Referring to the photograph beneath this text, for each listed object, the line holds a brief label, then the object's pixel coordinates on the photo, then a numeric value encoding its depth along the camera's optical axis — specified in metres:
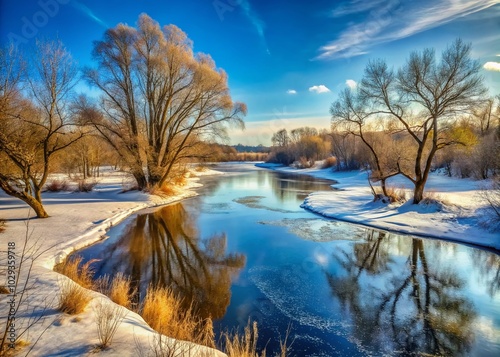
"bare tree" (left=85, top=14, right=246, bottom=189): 18.73
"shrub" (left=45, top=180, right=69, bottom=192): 22.20
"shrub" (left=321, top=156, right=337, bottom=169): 55.09
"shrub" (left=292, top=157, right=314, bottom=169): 60.25
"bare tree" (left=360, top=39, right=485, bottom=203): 12.80
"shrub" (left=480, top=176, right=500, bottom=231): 10.54
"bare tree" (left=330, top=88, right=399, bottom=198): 16.45
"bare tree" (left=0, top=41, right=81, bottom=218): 9.80
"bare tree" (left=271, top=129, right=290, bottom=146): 100.92
